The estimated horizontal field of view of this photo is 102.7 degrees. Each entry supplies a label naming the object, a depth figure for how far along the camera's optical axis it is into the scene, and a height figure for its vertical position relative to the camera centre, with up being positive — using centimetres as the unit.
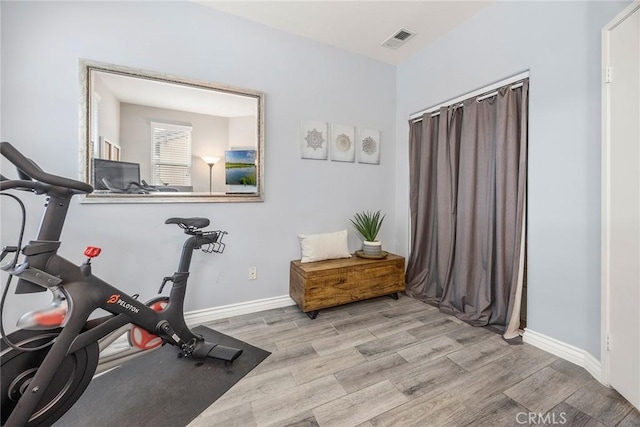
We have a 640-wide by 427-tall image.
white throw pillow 250 -33
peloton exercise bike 108 -53
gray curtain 200 +6
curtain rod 199 +107
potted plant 263 -16
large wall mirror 189 +62
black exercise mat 123 -98
